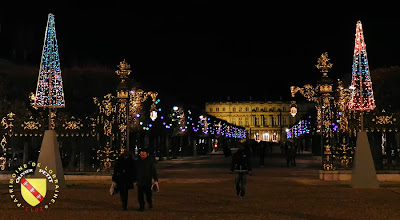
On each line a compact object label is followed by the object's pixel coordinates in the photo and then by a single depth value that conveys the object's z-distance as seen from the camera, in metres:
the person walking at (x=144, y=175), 15.96
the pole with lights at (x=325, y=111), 26.94
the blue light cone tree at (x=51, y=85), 23.41
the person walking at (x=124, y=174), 16.14
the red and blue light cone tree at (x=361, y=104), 23.45
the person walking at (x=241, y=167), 19.84
